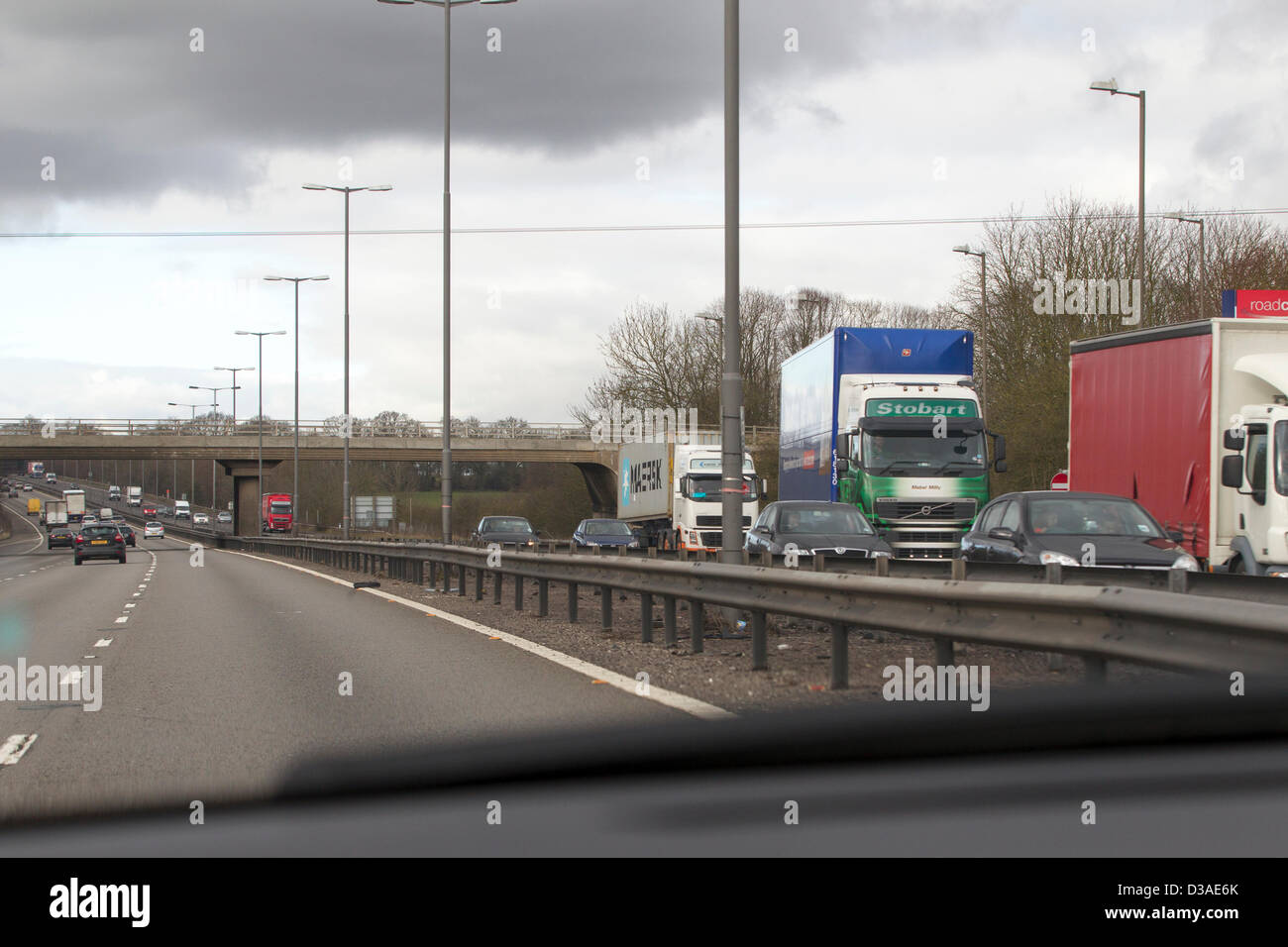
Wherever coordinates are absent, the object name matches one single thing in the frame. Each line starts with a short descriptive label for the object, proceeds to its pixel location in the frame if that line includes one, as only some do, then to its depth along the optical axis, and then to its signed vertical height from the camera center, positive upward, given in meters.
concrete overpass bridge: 73.56 +1.60
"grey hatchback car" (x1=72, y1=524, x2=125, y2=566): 49.12 -2.64
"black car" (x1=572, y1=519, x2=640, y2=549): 34.88 -1.62
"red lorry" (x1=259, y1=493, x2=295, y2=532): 110.75 -3.44
